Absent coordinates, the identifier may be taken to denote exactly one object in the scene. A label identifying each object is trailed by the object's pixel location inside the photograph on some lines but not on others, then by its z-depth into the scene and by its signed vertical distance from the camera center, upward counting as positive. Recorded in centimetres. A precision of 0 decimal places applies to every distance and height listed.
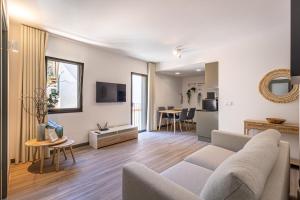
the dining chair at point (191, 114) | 616 -54
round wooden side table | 269 -73
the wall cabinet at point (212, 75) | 447 +68
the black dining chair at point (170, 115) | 641 -60
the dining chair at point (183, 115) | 597 -56
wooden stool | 280 -80
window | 364 +38
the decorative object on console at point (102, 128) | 431 -76
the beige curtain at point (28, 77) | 304 +41
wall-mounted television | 439 +20
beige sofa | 77 -47
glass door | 573 -6
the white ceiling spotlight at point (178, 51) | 434 +132
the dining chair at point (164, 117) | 659 -70
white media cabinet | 396 -94
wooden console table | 294 -51
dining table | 593 -45
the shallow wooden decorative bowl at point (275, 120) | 310 -39
